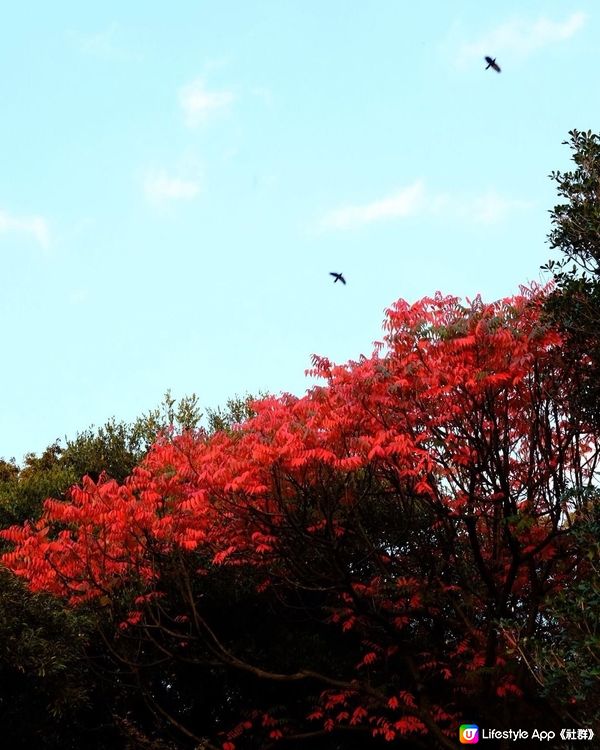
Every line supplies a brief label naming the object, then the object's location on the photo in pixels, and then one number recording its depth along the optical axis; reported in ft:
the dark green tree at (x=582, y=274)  47.55
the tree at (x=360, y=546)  52.80
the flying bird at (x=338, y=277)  58.59
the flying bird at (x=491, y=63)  52.26
